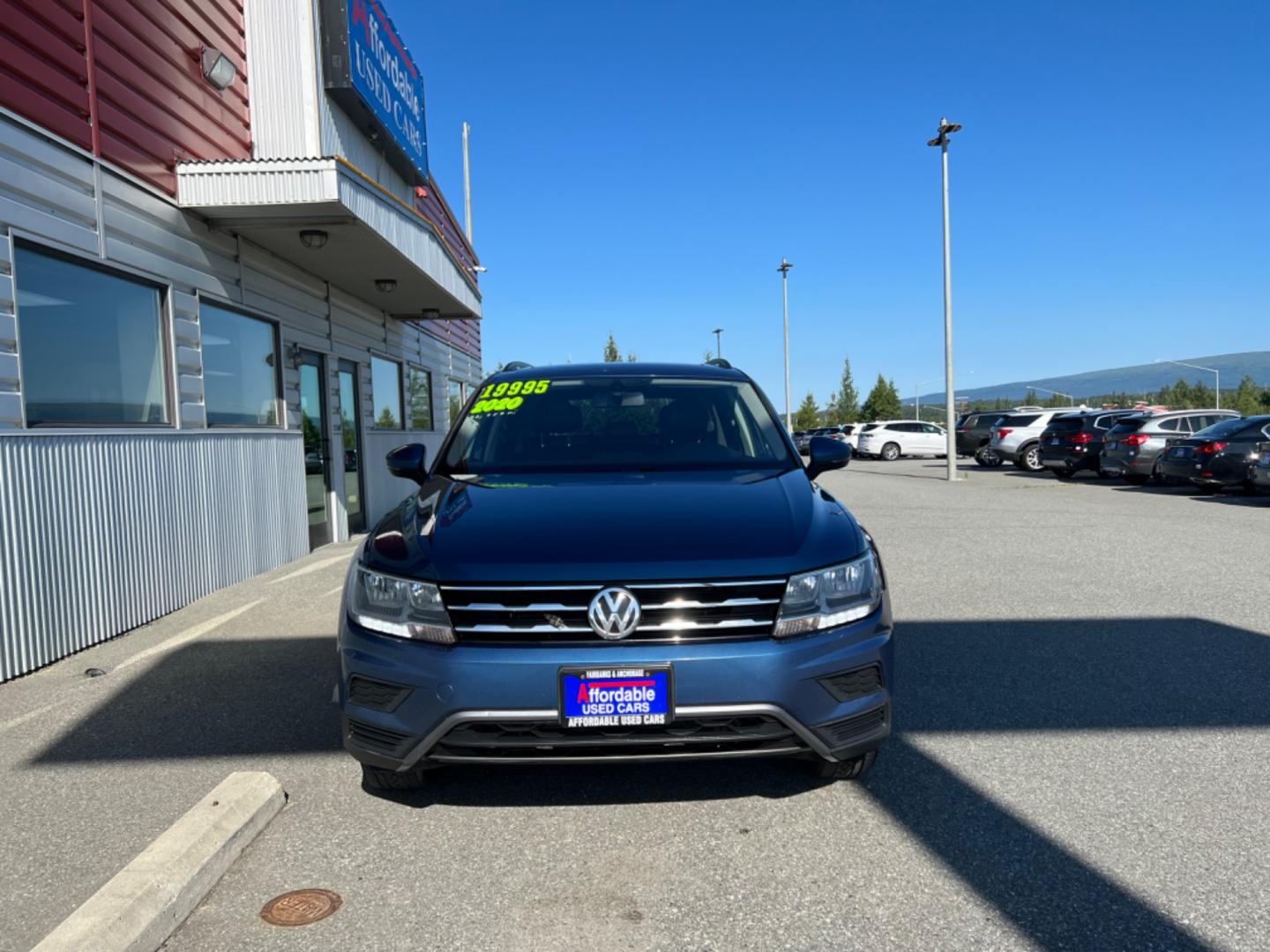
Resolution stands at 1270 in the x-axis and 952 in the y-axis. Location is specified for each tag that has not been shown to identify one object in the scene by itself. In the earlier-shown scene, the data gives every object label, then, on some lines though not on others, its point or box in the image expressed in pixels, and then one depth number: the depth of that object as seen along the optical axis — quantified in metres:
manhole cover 2.61
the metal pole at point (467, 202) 27.75
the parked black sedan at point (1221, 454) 15.05
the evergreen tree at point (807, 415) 77.56
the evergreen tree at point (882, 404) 78.38
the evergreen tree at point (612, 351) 52.73
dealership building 5.62
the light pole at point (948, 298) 23.19
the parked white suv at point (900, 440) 38.53
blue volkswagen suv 2.76
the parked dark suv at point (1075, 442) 21.17
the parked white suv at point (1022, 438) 25.59
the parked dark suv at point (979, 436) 28.00
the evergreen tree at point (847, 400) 86.57
